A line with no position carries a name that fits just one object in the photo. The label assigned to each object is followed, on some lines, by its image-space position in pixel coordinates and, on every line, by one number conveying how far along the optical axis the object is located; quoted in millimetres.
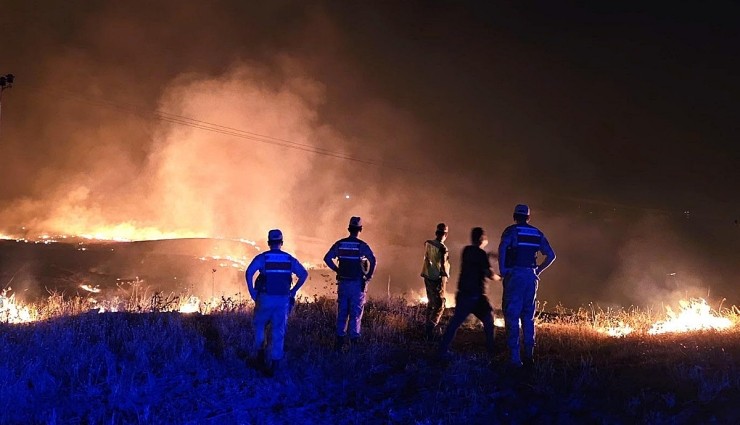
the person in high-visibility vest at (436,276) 9297
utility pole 20312
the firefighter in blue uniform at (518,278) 7113
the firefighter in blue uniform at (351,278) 8422
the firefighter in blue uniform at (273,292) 7066
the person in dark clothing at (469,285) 7691
